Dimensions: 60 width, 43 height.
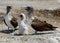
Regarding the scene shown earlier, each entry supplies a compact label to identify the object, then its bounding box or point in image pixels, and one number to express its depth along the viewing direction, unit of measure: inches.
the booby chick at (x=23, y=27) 482.4
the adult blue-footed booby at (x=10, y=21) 518.0
